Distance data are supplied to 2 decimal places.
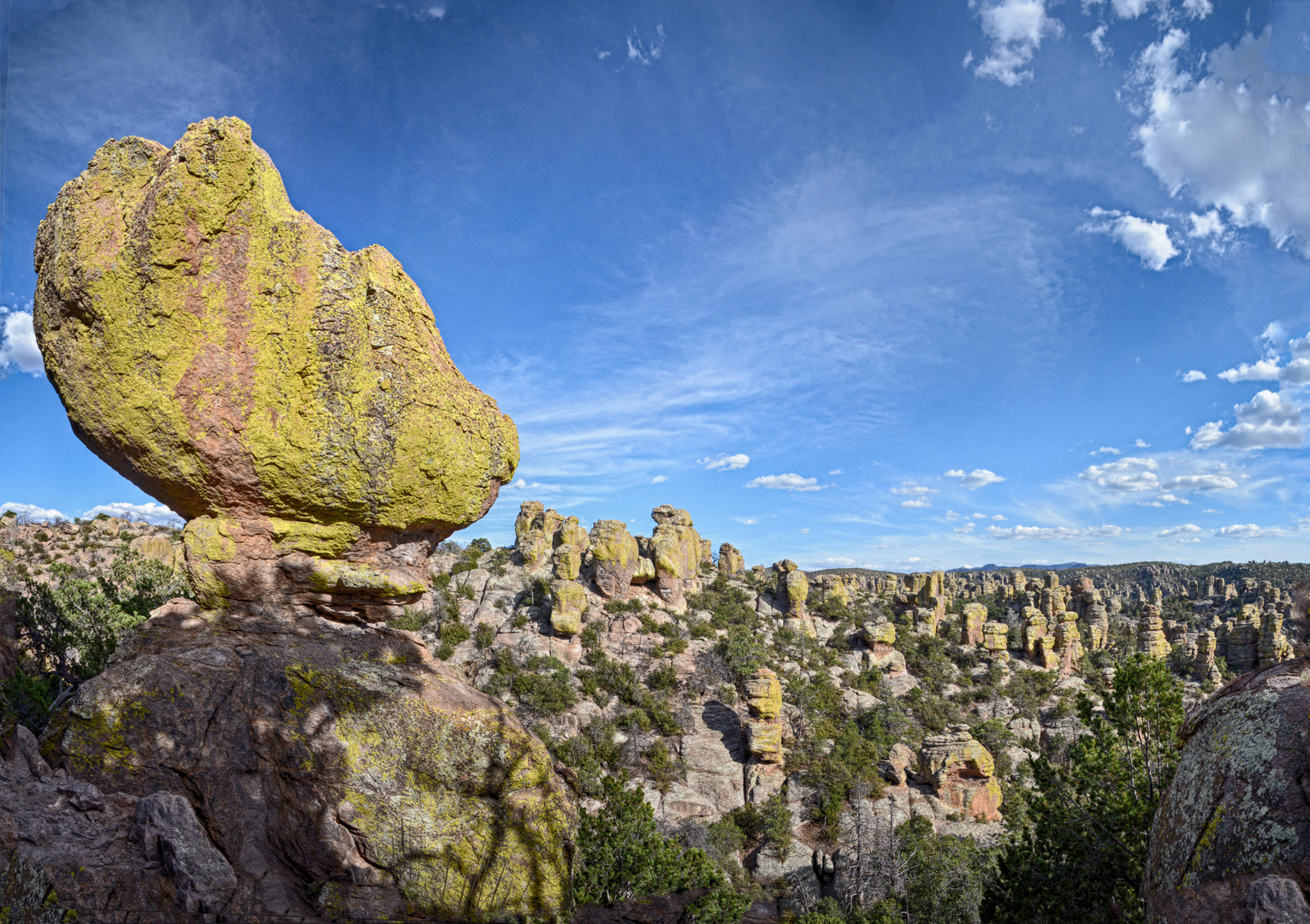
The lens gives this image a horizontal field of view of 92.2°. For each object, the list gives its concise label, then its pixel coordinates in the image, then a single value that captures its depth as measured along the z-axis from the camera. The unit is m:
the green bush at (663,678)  37.75
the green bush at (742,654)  37.88
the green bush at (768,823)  27.47
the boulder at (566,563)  45.12
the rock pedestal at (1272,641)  49.06
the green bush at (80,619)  16.39
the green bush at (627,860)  11.64
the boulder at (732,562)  69.12
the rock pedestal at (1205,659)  50.23
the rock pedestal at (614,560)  45.31
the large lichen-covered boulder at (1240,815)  4.80
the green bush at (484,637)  38.88
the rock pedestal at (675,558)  48.62
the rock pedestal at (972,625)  55.66
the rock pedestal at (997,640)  52.62
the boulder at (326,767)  6.75
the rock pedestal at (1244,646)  51.50
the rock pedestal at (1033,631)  53.75
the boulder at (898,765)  31.41
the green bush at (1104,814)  9.69
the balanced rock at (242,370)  7.57
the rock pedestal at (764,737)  31.34
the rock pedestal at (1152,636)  53.16
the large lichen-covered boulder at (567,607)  39.38
